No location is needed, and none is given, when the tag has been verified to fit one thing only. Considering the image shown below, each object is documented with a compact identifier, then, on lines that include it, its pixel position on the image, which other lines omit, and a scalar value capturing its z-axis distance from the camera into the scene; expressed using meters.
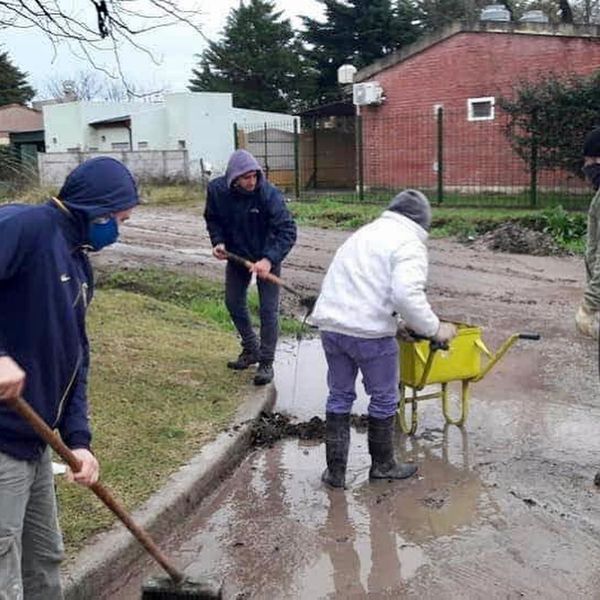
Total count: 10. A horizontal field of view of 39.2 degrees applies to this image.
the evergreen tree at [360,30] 37.67
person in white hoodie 4.51
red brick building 20.81
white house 31.30
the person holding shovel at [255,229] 6.32
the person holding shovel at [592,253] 4.55
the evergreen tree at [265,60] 40.56
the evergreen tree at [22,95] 44.84
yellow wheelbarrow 5.20
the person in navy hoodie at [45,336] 2.59
